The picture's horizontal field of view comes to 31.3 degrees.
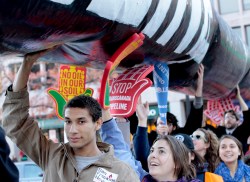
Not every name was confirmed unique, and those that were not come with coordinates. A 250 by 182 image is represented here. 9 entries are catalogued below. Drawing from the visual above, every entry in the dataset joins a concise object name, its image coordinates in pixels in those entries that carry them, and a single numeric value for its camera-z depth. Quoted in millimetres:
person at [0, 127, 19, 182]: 1579
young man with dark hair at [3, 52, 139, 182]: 2268
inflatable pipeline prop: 2299
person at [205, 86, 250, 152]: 5031
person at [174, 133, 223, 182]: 3203
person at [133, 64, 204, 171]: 3314
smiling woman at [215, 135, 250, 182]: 4113
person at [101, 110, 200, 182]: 2684
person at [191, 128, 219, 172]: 4246
